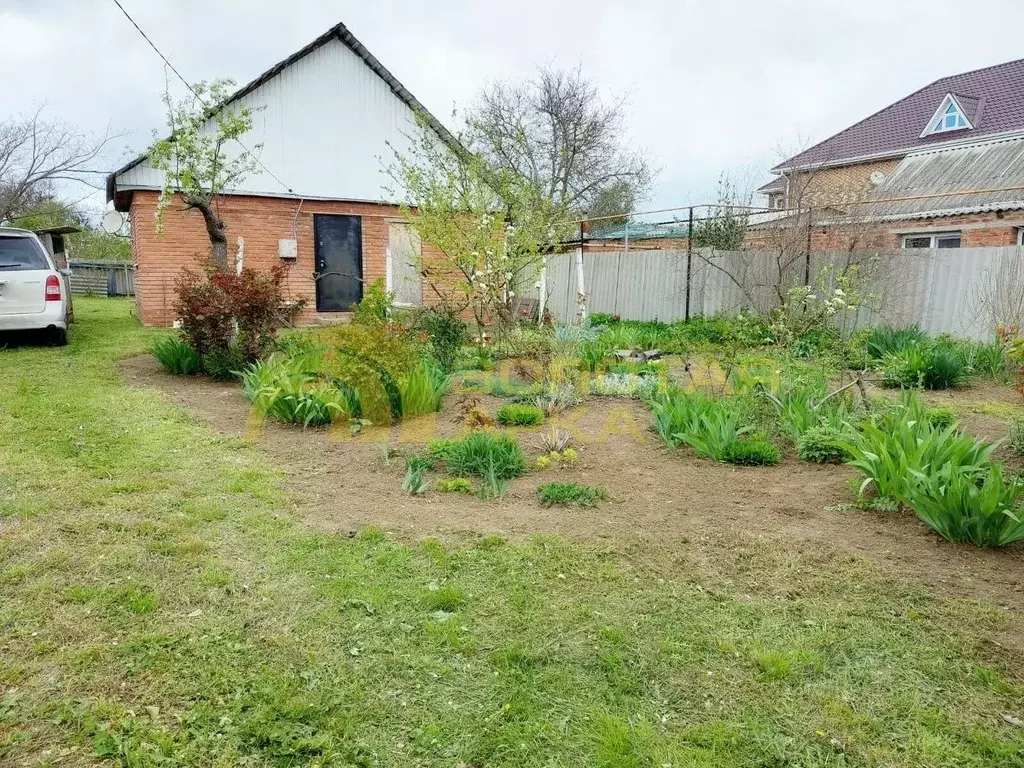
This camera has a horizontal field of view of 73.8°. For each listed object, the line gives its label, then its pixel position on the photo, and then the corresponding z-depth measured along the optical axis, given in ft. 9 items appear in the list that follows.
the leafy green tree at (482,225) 32.40
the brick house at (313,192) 43.42
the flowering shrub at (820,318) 20.54
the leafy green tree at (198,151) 31.63
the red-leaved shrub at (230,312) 23.77
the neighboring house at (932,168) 38.86
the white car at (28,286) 28.78
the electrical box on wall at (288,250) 46.52
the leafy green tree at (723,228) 41.06
